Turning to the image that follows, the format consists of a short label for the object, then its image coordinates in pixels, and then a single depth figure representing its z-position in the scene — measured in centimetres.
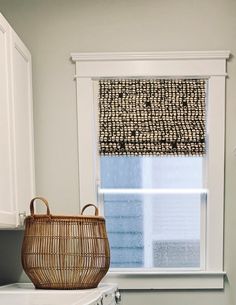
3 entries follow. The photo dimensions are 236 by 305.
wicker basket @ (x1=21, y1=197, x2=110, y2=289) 228
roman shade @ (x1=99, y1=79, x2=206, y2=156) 285
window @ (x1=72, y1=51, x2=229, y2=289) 281
